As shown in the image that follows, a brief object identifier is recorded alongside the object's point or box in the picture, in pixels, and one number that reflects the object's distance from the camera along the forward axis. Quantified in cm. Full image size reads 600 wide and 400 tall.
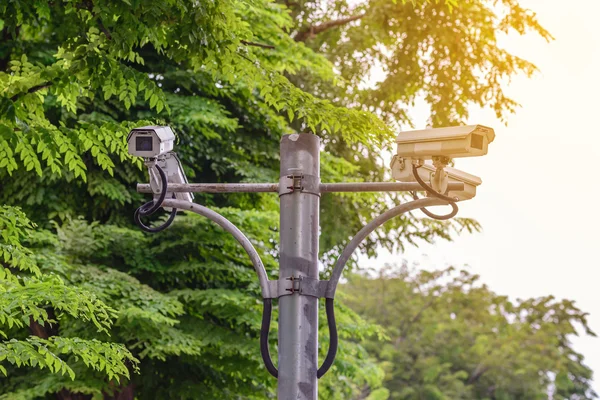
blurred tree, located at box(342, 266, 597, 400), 5297
